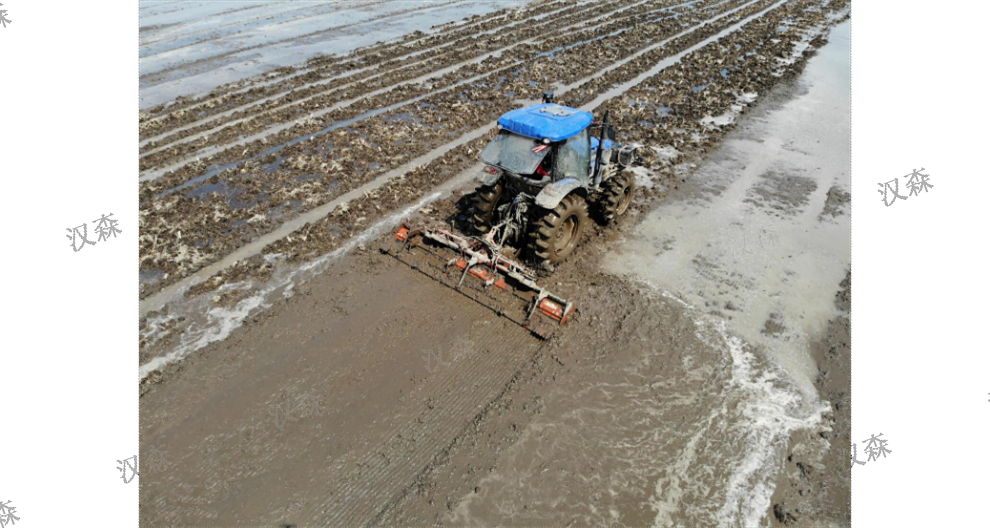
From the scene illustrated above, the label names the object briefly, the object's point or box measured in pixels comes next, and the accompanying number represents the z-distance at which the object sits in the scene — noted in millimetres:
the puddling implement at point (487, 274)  6641
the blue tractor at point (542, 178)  6988
